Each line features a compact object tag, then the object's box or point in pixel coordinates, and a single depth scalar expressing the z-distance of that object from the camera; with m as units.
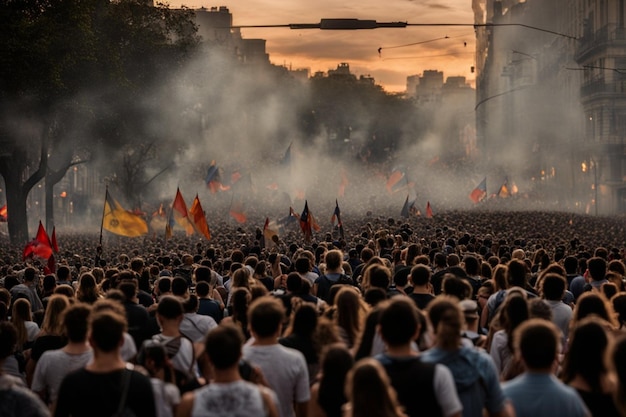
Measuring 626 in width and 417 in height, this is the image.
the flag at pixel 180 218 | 27.98
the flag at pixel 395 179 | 50.34
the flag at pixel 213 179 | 44.60
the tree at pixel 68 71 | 40.34
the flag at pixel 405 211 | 37.03
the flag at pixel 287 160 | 42.56
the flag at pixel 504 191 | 60.20
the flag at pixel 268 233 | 25.97
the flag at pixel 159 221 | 39.41
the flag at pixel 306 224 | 26.29
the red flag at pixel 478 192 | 51.56
